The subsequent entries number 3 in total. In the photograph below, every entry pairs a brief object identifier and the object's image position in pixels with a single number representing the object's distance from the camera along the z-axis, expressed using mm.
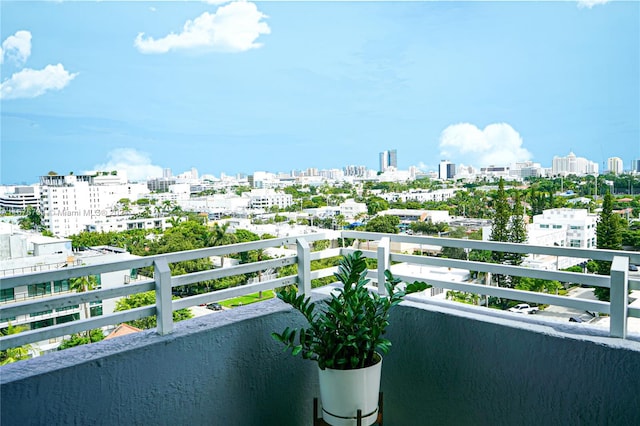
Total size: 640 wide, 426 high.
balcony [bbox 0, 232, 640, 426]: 1802
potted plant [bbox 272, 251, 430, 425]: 2129
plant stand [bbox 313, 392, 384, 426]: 2260
